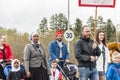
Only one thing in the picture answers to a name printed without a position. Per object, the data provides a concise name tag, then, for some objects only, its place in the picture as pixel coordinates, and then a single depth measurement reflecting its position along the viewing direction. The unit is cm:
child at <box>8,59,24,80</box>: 909
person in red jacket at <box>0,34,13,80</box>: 878
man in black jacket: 690
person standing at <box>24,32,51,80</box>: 737
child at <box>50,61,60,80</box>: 941
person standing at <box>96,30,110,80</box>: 743
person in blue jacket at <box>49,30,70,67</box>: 904
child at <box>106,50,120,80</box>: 622
